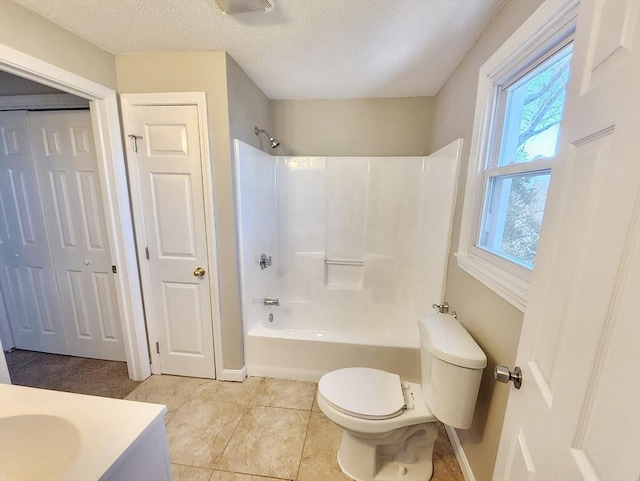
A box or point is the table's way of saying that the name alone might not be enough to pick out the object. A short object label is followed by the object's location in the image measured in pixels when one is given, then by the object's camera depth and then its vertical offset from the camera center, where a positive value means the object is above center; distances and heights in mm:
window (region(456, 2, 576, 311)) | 949 +262
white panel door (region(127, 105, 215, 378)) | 1702 -217
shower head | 2112 +568
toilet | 1123 -954
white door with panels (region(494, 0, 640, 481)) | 370 -122
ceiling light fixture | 1134 +866
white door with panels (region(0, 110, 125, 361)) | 1883 -319
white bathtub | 1873 -1087
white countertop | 606 -594
